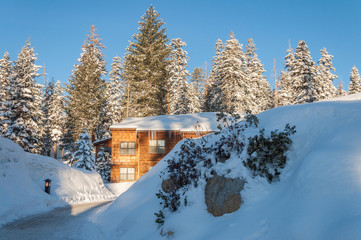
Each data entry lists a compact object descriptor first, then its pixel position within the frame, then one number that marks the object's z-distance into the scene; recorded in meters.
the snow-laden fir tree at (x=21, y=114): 28.75
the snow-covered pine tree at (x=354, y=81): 47.66
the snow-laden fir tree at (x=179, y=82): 43.84
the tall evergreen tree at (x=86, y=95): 37.66
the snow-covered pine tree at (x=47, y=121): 48.78
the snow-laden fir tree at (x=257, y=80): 46.93
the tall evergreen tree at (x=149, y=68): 36.28
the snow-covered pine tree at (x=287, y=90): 42.47
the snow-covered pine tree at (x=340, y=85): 66.59
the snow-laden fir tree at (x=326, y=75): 37.85
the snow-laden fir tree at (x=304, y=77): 33.56
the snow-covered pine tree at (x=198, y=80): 62.47
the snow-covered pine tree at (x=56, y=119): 45.41
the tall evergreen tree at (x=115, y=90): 44.12
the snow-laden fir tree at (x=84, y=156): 26.72
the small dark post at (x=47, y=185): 14.87
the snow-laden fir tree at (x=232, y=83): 35.94
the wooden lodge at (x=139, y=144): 26.14
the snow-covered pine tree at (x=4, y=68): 45.12
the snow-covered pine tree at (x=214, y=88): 41.20
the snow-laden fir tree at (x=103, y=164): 33.47
